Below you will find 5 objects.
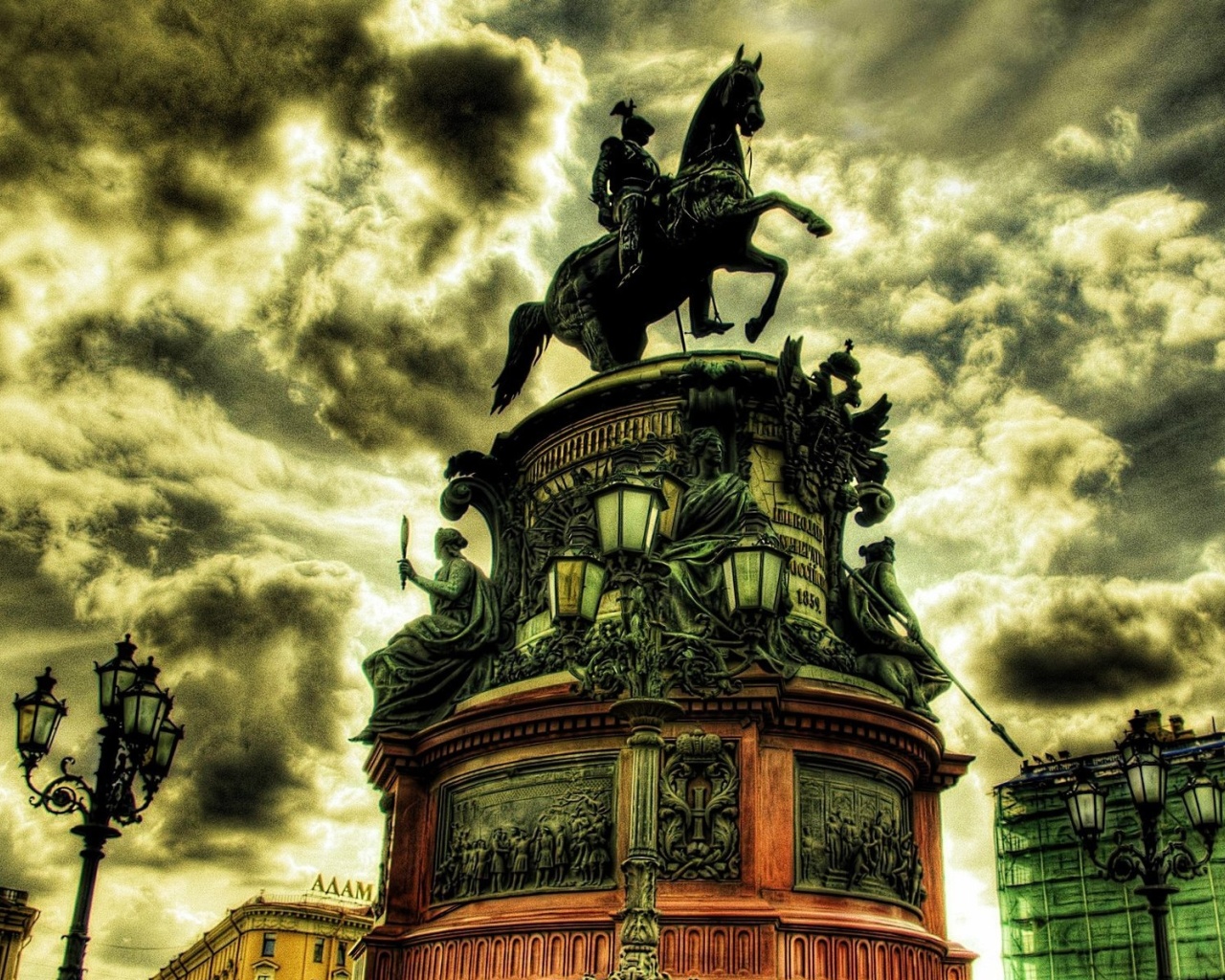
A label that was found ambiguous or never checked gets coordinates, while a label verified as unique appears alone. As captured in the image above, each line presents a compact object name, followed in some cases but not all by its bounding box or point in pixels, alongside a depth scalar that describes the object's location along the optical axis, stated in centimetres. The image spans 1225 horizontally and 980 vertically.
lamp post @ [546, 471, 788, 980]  898
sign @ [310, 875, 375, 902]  6806
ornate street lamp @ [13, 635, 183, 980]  1122
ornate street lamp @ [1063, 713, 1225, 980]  1239
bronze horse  2025
